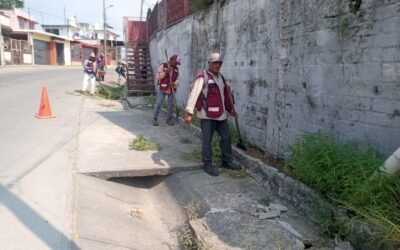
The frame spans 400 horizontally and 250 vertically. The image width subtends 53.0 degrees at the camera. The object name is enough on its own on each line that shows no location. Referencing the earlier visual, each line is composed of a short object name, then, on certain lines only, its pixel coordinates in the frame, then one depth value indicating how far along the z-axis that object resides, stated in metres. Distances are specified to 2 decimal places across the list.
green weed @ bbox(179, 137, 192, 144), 7.75
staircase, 16.34
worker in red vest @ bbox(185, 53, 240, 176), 5.45
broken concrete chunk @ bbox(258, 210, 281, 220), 4.17
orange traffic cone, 9.62
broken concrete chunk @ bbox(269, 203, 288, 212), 4.36
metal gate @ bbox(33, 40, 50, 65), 45.53
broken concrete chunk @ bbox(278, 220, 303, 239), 3.74
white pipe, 3.14
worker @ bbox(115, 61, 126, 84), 22.45
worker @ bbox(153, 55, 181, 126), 9.52
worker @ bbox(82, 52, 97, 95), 15.15
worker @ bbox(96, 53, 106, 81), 22.01
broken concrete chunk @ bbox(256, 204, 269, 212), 4.36
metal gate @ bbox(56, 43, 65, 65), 52.16
